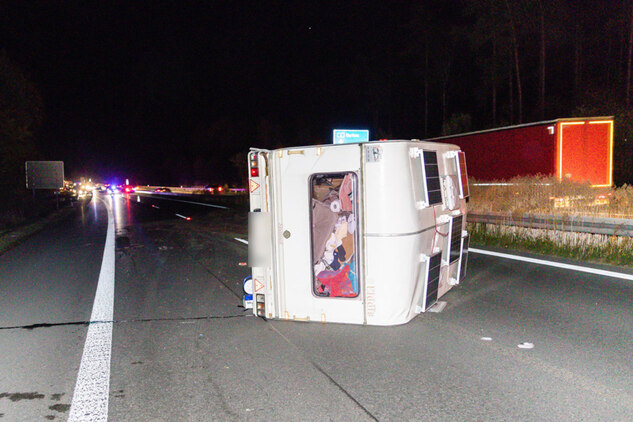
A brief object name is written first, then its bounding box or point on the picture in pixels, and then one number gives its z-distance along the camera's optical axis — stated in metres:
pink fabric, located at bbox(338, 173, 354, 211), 5.80
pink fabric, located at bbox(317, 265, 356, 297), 5.85
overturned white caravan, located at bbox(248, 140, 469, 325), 5.41
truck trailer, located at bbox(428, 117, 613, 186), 15.84
